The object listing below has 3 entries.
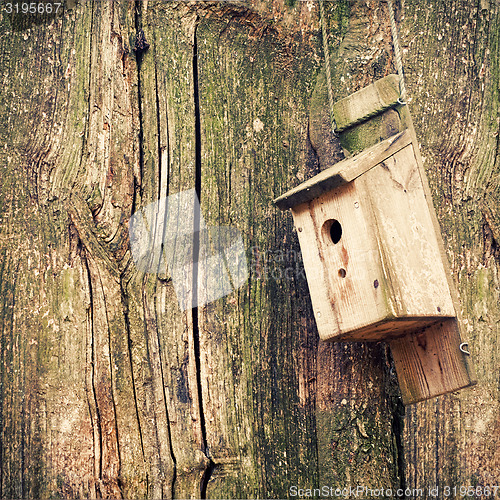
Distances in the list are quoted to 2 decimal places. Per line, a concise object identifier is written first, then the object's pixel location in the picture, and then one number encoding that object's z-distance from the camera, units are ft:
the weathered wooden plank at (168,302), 8.21
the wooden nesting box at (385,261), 7.09
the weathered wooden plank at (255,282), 8.38
